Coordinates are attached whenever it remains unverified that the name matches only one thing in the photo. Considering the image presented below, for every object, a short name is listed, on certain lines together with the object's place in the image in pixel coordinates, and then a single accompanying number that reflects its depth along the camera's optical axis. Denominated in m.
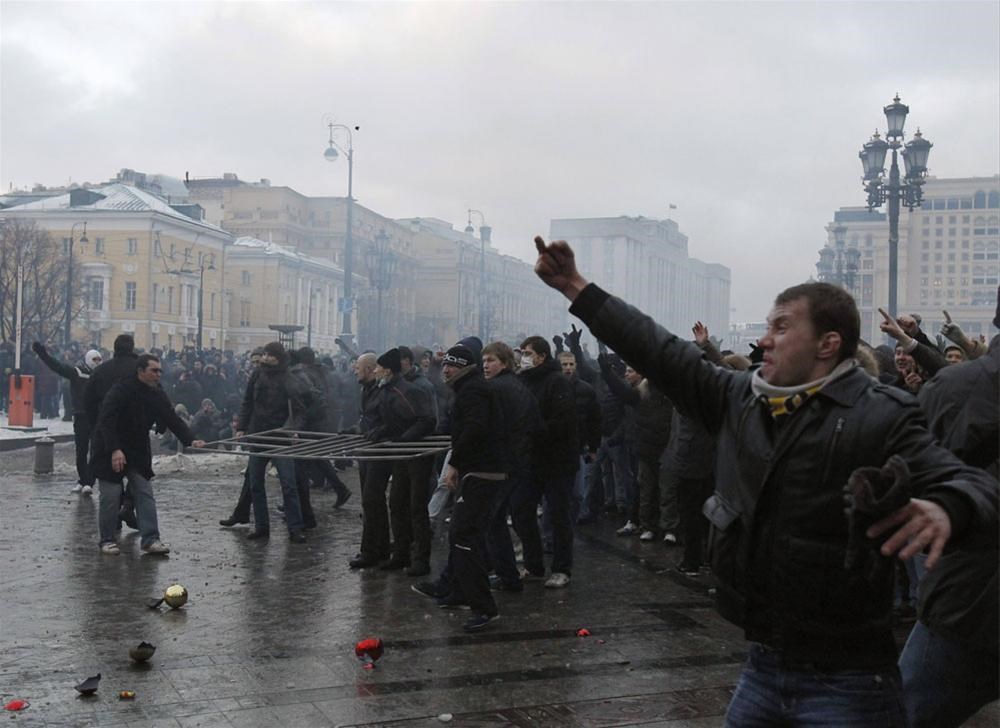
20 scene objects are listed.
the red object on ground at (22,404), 22.73
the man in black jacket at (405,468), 9.12
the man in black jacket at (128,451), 9.63
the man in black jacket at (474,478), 7.25
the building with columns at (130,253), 61.22
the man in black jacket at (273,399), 11.04
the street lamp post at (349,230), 37.59
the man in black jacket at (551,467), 8.84
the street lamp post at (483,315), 66.06
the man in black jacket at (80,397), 12.93
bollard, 15.54
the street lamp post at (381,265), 48.62
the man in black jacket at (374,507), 9.34
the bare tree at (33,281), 39.59
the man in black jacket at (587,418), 10.30
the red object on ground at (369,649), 6.09
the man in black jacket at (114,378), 11.04
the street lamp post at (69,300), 38.53
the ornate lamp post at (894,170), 17.88
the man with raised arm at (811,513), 2.69
